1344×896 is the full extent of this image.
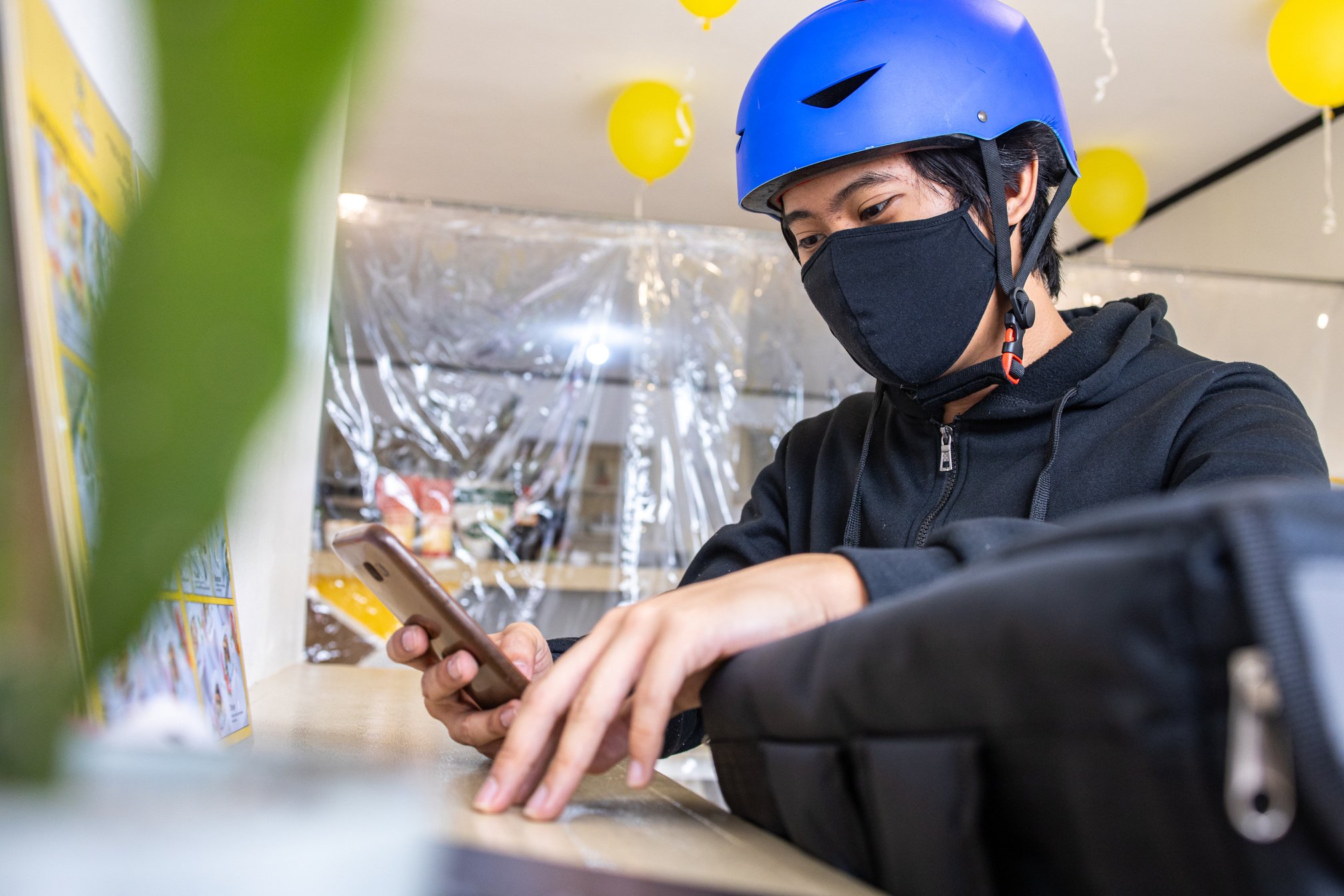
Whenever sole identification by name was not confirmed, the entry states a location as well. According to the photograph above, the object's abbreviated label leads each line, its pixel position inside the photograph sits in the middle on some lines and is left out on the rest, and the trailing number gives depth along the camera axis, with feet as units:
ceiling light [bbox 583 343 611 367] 9.65
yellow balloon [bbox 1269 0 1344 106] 7.39
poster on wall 0.82
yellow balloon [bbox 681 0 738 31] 7.23
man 3.01
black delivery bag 0.70
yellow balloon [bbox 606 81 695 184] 9.18
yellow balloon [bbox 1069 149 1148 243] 10.43
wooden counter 1.10
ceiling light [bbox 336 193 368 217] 9.27
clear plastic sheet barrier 9.32
